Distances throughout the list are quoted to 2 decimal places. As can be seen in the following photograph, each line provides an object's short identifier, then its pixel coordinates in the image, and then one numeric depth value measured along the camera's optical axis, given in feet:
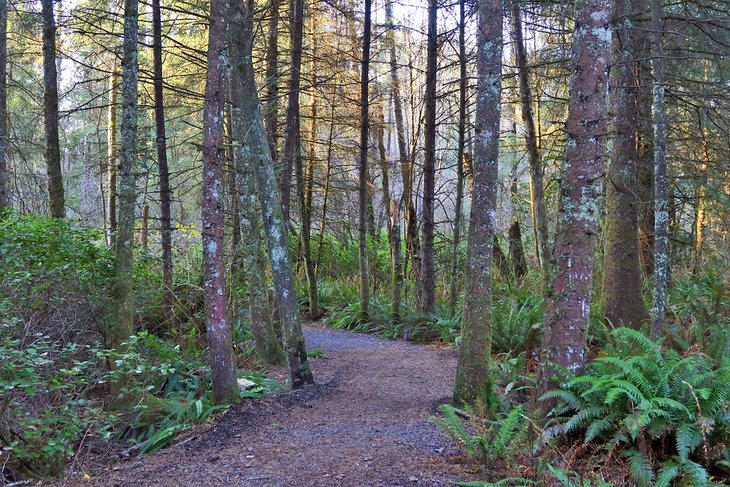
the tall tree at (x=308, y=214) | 43.98
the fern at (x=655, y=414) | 12.69
